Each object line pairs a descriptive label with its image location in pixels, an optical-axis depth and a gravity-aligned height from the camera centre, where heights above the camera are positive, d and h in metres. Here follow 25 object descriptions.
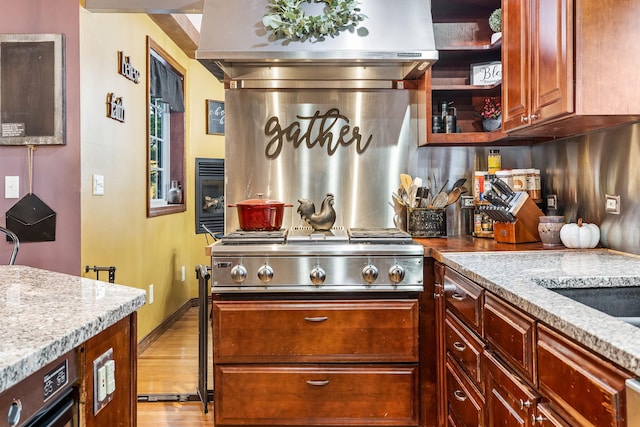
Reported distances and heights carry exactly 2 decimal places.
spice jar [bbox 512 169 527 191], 2.47 +0.14
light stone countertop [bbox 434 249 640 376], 0.89 -0.21
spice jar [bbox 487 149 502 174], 2.64 +0.24
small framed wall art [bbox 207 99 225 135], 4.70 +0.86
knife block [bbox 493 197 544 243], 2.25 -0.08
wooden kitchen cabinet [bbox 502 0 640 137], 1.56 +0.47
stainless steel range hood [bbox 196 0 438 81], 2.39 +0.82
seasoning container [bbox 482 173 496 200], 2.55 +0.14
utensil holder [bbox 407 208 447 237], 2.60 -0.07
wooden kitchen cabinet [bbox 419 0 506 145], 2.59 +0.81
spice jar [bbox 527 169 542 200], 2.46 +0.12
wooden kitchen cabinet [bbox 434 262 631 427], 0.93 -0.39
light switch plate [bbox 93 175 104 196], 2.73 +0.13
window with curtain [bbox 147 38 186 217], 3.94 +0.60
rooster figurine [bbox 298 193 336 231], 2.58 -0.03
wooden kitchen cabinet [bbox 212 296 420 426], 2.17 -0.66
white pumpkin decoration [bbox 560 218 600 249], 2.04 -0.11
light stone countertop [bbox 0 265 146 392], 0.76 -0.21
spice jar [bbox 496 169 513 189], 2.53 +0.16
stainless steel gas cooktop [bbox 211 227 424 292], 2.16 -0.25
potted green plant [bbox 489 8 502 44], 2.50 +0.93
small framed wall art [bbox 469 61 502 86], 2.62 +0.71
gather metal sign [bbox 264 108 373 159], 2.83 +0.43
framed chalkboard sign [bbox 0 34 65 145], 2.53 +0.60
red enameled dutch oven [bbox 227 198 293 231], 2.45 -0.03
